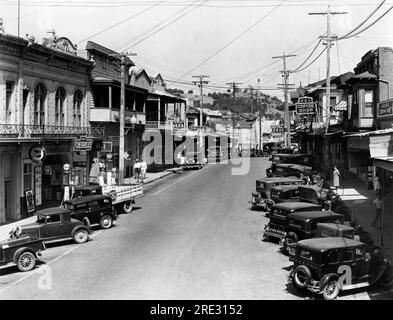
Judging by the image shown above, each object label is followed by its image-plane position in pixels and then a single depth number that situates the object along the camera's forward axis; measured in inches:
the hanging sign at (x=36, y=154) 1073.5
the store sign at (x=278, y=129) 3004.4
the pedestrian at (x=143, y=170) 1702.8
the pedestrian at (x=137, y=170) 1717.2
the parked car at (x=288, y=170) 1417.3
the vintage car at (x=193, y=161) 2169.0
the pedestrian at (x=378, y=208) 855.1
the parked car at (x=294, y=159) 1720.0
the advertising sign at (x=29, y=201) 1077.1
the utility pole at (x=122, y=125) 1380.4
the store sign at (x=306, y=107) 2057.1
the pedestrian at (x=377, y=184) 1088.0
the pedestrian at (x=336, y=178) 1296.8
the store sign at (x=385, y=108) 1159.4
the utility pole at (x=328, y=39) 1626.5
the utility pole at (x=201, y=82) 2990.2
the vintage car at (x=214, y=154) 2754.4
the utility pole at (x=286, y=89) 2367.1
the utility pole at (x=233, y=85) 3558.6
